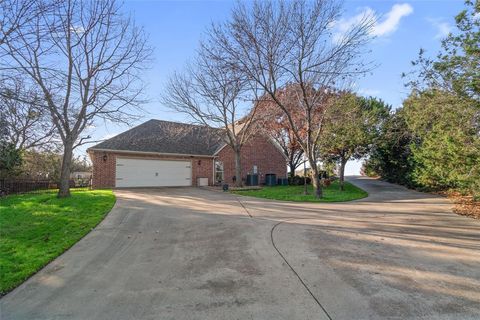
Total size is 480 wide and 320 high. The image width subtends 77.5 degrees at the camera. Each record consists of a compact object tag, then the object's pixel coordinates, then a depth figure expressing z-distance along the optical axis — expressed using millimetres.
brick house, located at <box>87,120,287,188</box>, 19141
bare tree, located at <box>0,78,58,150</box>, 22938
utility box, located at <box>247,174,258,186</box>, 23469
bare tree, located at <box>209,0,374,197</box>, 12547
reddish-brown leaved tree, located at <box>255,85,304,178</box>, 18359
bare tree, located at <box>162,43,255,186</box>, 17516
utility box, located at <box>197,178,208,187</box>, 22172
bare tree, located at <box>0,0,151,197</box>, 12773
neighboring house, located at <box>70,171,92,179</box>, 40762
